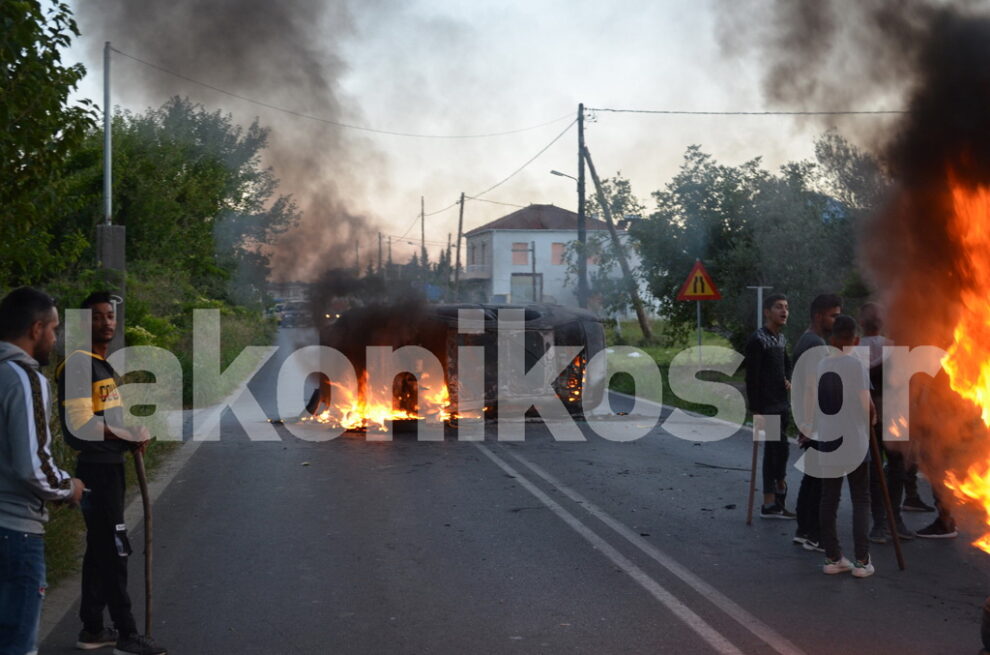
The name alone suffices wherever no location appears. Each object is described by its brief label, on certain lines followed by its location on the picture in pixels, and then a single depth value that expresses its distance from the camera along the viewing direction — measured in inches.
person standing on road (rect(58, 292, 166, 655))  197.3
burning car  573.6
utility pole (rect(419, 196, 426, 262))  2298.2
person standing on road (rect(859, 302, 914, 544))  295.4
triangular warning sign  761.0
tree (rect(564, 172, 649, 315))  1171.3
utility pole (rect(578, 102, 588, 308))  1234.6
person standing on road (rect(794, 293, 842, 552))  289.6
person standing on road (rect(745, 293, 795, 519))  332.8
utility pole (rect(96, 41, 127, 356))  697.0
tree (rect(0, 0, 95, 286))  292.4
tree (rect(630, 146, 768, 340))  987.9
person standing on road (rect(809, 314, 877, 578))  259.4
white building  2891.2
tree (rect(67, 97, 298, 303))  1003.9
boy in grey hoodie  147.3
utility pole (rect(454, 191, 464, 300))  2084.0
